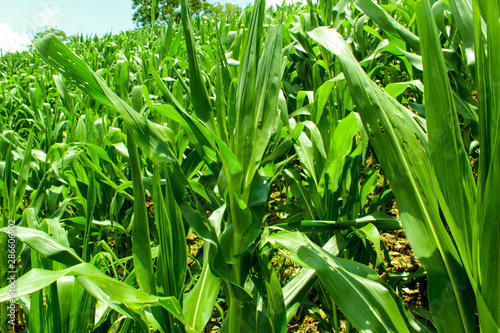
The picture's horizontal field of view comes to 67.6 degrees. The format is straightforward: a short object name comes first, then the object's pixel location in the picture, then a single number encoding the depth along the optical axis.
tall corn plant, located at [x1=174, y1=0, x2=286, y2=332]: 0.58
